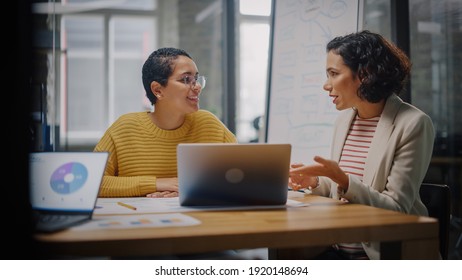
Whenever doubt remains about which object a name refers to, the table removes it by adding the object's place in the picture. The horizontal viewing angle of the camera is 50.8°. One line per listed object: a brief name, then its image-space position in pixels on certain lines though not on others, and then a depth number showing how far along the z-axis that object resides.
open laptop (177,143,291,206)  1.23
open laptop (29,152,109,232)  1.09
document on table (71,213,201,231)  1.00
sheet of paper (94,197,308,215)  1.21
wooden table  0.88
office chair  1.44
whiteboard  2.59
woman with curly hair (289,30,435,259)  1.43
